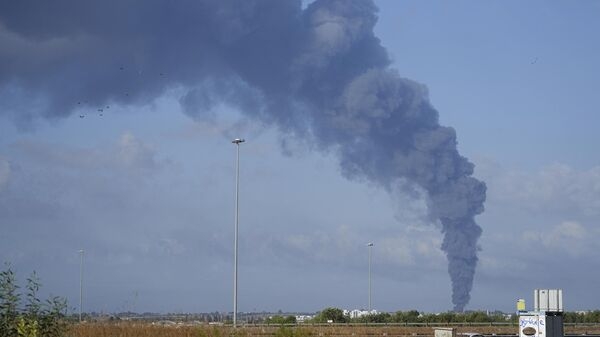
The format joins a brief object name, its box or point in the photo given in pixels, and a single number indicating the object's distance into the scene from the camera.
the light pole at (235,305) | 55.05
